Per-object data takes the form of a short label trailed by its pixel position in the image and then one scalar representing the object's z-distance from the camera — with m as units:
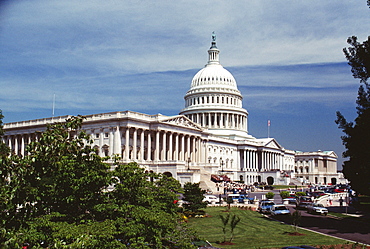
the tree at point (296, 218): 38.28
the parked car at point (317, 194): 80.11
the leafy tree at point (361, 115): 38.78
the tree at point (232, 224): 33.49
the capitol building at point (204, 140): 93.31
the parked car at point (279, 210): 48.44
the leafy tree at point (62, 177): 20.25
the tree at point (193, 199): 47.78
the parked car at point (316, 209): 51.59
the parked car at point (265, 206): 51.32
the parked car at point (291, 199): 64.72
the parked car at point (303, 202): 56.58
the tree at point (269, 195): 67.44
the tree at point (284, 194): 67.06
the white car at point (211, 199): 62.81
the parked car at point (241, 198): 63.73
